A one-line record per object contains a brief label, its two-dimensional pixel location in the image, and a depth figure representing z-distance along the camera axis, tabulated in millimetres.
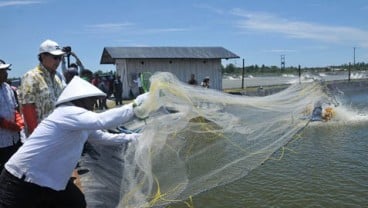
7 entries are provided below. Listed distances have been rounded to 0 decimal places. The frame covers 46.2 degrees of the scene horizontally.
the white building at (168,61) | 24297
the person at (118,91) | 20078
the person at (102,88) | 15883
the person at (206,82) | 13489
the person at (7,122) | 4512
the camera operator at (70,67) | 6270
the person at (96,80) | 19125
